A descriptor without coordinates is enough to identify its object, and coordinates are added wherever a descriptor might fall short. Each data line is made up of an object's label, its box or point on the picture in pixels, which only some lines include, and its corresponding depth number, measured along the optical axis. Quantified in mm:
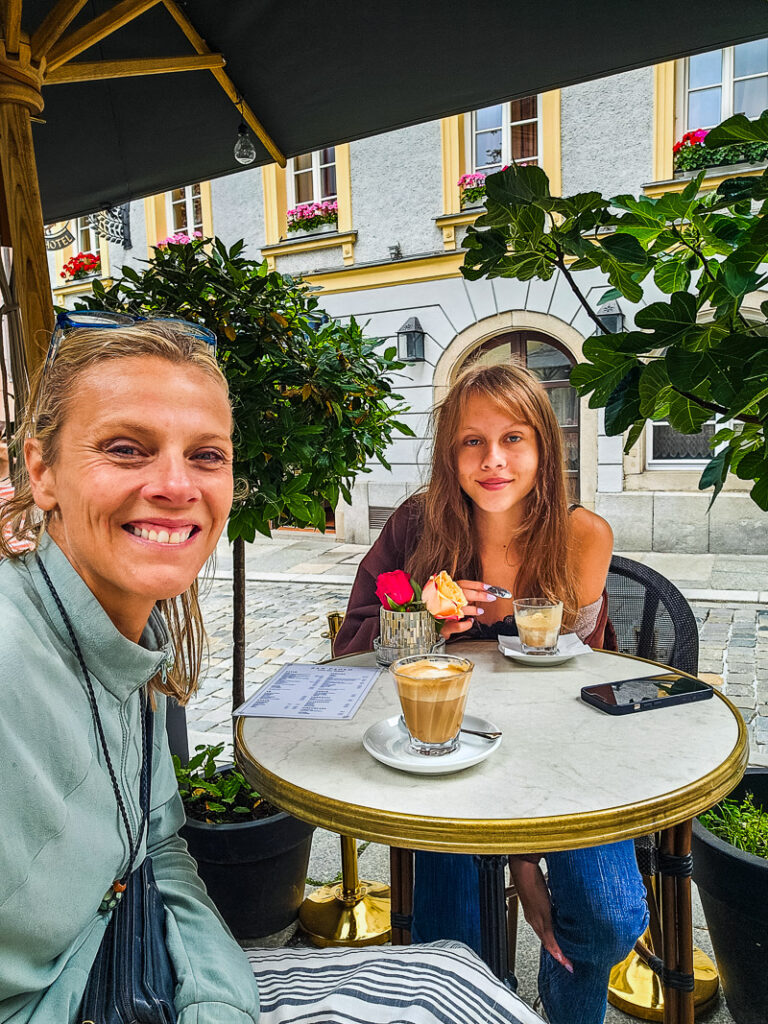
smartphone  1511
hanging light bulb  2918
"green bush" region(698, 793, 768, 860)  1739
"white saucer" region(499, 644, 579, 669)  1809
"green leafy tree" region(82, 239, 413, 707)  2059
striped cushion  995
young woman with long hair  2141
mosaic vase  1808
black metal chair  2197
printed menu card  1580
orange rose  1721
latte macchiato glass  1286
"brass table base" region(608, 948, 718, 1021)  1877
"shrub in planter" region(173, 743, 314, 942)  2057
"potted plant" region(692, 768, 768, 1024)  1620
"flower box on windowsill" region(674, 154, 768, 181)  8173
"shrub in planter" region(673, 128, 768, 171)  8367
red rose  1778
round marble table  1098
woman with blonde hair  913
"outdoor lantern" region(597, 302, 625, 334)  8617
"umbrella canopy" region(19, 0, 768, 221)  2354
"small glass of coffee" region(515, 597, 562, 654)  1827
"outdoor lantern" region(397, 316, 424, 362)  10141
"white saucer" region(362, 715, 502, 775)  1244
